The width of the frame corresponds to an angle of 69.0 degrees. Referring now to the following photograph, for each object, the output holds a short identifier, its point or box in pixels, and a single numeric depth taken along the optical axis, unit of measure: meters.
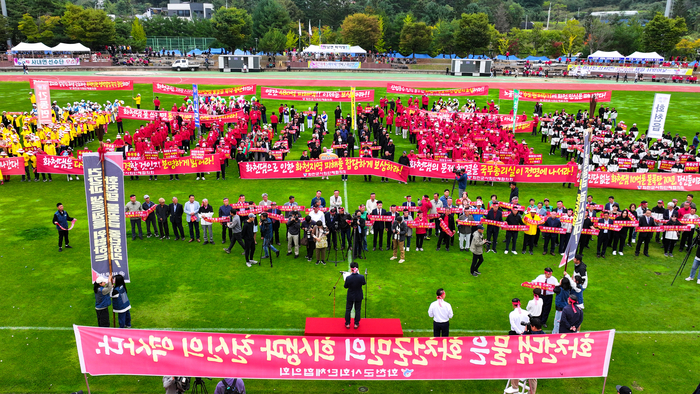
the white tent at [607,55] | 65.62
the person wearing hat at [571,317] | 9.99
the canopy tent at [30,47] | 62.16
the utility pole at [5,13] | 77.56
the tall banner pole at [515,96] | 31.47
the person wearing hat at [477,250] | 13.96
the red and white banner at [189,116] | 32.69
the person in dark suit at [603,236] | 16.23
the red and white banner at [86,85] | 40.53
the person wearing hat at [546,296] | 11.46
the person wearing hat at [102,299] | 10.88
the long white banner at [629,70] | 62.99
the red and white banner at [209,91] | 37.12
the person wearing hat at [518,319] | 10.10
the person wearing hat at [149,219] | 16.86
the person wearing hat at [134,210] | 16.69
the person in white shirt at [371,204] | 16.84
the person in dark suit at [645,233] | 16.41
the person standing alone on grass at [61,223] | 15.84
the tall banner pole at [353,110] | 30.48
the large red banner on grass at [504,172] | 22.92
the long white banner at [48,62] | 62.38
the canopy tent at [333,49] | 69.50
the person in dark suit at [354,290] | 10.63
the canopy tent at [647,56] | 63.06
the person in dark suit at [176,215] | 16.72
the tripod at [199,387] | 9.28
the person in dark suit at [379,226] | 16.38
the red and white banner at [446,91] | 40.17
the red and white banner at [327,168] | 23.25
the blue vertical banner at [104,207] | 12.02
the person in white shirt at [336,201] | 16.86
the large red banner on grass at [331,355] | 8.80
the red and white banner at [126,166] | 22.95
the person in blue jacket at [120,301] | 10.97
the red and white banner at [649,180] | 22.22
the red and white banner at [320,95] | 37.25
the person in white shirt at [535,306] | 10.64
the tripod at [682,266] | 14.50
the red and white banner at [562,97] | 38.72
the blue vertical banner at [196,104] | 29.84
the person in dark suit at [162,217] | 16.89
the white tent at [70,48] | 62.59
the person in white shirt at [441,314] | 10.41
